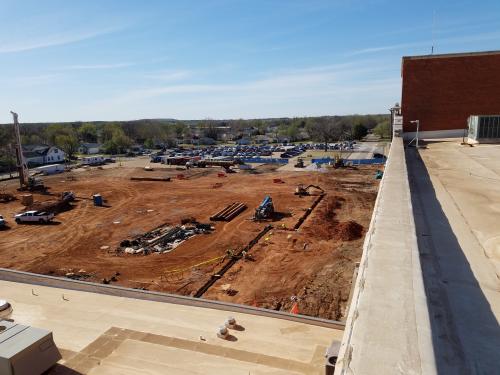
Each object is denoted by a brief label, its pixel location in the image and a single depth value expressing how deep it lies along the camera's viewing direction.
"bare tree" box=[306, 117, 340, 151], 108.94
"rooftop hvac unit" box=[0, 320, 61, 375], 5.88
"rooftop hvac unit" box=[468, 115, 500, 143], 26.67
